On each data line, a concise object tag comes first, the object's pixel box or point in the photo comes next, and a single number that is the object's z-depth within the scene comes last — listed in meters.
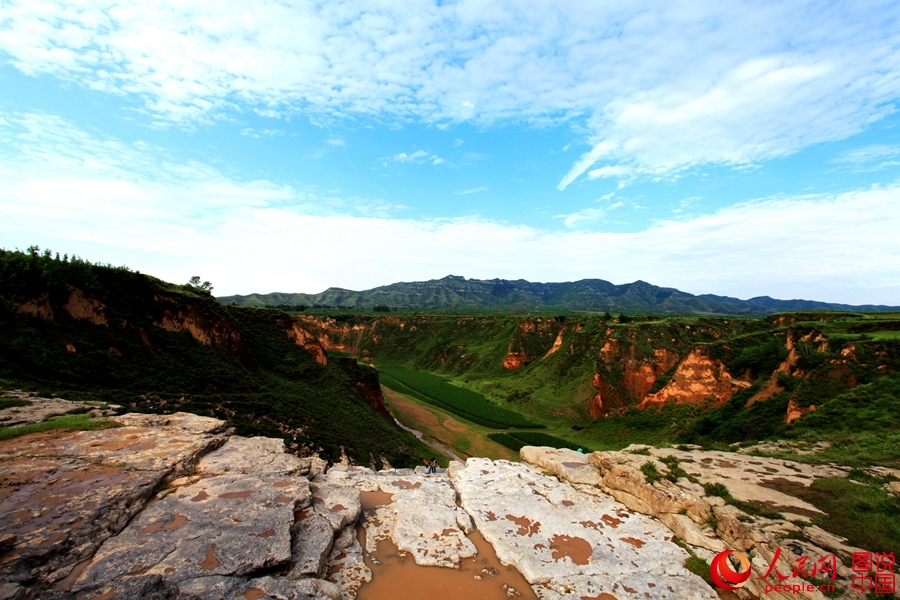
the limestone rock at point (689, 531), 10.52
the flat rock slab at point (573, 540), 9.34
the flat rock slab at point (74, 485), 6.90
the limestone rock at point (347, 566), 8.89
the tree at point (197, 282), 59.73
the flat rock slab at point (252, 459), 11.97
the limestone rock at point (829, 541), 8.69
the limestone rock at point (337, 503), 10.95
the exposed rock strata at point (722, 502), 9.16
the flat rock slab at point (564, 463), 15.41
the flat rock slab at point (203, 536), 7.21
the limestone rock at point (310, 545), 8.44
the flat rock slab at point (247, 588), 6.90
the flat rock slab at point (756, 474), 11.30
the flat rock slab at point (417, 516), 10.56
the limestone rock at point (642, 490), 11.84
